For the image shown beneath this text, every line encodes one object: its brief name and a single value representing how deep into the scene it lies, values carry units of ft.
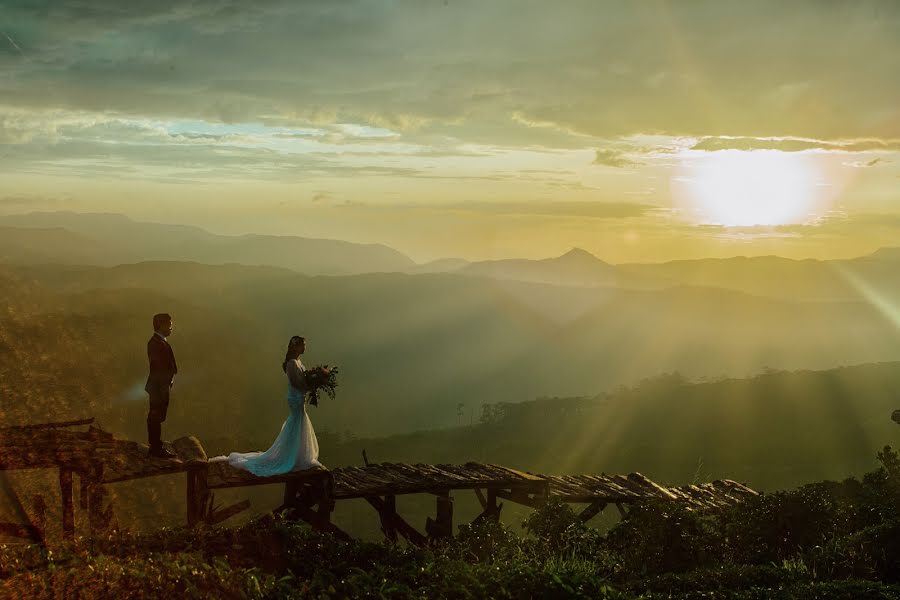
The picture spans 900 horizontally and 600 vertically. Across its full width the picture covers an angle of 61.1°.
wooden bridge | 36.42
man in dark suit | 39.45
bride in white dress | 42.39
